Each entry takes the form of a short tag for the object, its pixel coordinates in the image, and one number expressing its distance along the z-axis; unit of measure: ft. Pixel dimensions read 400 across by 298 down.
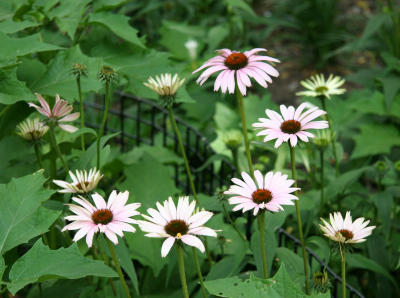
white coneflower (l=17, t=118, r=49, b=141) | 4.37
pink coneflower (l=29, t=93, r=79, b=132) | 4.06
